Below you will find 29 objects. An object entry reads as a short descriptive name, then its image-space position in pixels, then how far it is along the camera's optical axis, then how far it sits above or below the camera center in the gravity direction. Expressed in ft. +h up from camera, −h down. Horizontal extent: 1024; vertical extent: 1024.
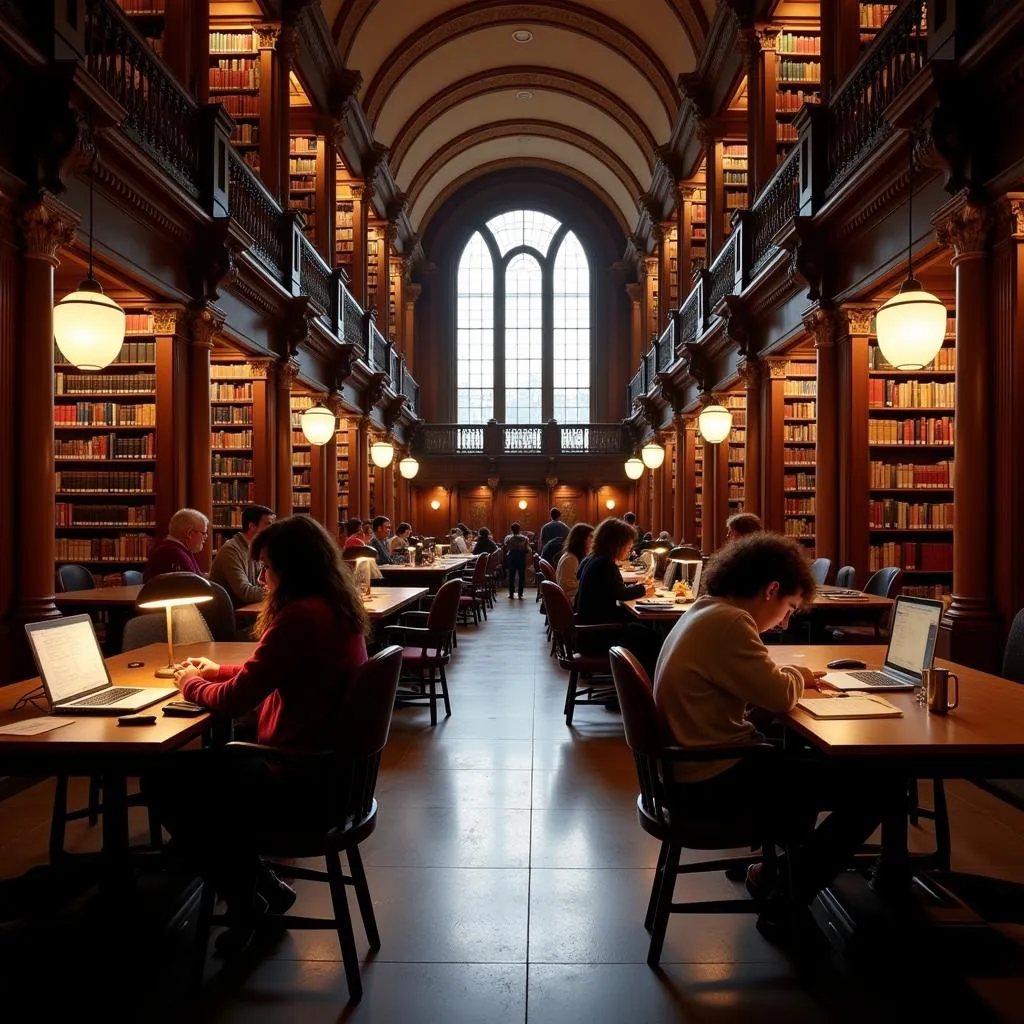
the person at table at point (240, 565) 17.25 -1.33
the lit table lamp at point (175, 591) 8.52 -0.93
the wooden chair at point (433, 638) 17.08 -2.87
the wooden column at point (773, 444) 27.22 +1.82
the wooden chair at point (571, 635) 16.72 -2.75
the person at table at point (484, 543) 43.29 -2.22
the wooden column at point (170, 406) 20.59 +2.25
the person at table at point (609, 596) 17.17 -1.95
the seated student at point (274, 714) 7.41 -1.92
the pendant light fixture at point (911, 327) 12.90 +2.67
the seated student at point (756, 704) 7.44 -1.83
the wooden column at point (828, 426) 22.03 +1.95
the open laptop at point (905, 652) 8.54 -1.56
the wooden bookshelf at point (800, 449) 28.58 +1.75
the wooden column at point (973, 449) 14.65 +0.92
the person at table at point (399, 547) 31.24 -1.79
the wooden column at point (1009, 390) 14.08 +1.87
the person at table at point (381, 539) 29.37 -1.38
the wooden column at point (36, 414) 14.19 +1.41
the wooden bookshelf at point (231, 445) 28.32 +1.79
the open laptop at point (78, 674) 7.79 -1.69
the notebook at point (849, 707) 7.53 -1.85
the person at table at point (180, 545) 15.96 -0.89
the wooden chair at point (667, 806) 7.43 -2.75
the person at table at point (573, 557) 21.22 -1.41
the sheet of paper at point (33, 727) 7.02 -1.92
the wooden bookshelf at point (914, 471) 22.17 +0.80
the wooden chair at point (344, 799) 7.27 -2.63
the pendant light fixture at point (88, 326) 12.80 +2.59
